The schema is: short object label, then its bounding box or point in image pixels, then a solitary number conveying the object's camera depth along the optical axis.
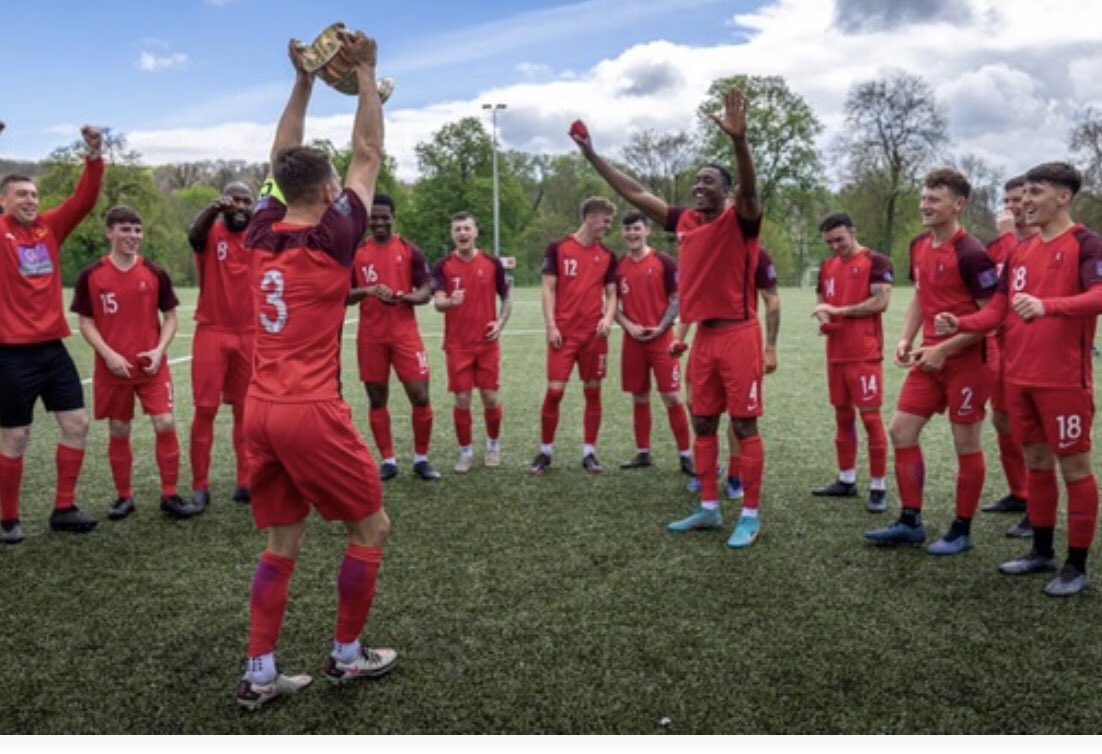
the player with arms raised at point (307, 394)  3.42
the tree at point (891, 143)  53.97
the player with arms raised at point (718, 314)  5.73
